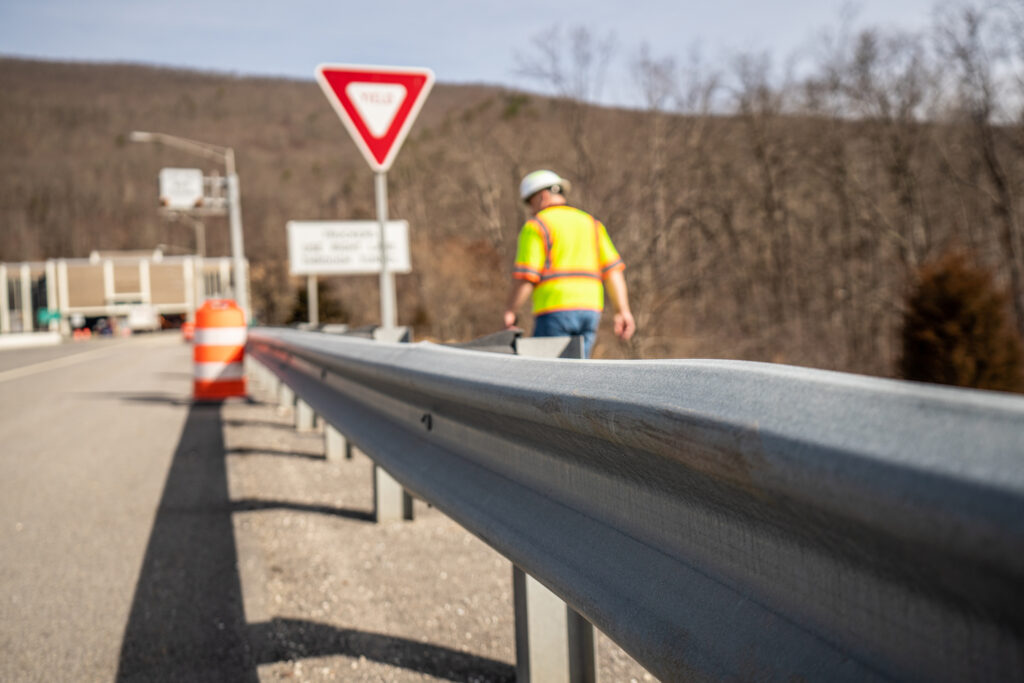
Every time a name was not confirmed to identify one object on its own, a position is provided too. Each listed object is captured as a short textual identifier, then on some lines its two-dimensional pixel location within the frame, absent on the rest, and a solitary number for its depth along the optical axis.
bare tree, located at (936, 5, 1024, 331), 31.11
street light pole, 24.61
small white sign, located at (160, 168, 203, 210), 32.75
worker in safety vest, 5.94
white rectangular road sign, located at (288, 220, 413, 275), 17.48
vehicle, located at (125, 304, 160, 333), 111.12
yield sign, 7.05
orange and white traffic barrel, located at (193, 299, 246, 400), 11.28
